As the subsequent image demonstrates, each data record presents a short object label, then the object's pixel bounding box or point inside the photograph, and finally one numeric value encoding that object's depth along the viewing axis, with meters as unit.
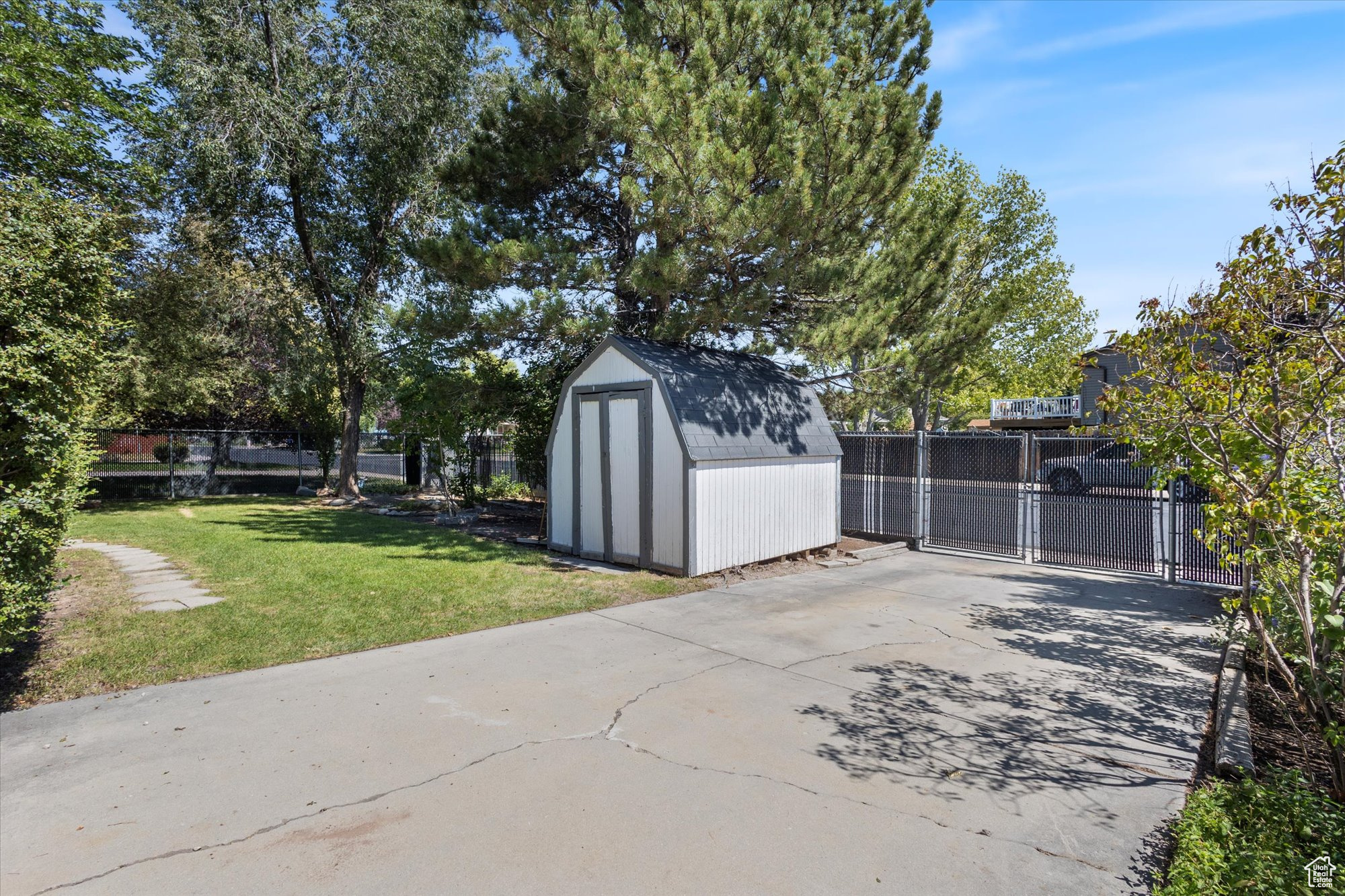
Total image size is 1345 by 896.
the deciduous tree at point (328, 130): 14.70
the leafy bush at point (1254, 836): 2.54
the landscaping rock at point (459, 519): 13.90
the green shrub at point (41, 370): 4.04
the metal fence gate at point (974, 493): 10.24
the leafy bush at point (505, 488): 17.95
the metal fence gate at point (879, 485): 11.38
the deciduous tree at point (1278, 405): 3.00
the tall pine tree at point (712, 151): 8.60
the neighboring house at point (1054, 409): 25.74
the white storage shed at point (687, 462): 8.52
